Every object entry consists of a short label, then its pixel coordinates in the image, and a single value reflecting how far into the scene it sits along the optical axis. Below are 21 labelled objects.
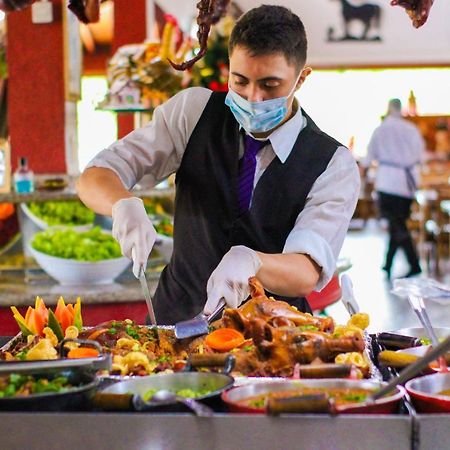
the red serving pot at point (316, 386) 1.70
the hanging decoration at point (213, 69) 5.93
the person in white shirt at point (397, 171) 10.60
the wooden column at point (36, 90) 6.04
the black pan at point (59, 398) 1.71
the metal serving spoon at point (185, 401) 1.67
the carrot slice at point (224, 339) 2.20
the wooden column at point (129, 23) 7.77
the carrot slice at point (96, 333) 2.34
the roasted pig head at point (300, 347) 2.04
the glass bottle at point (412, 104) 17.75
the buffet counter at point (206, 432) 1.64
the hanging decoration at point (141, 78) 5.30
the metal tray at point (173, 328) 1.84
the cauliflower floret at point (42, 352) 2.04
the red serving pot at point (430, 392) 1.74
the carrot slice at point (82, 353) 2.04
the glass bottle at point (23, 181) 5.39
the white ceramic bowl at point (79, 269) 4.78
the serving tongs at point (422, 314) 2.20
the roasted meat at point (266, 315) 2.24
